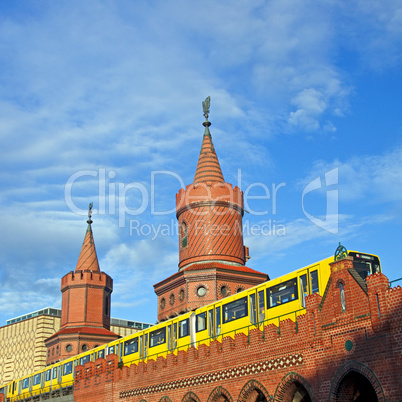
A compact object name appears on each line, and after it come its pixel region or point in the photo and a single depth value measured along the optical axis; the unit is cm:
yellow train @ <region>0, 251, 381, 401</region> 2023
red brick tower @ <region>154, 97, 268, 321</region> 3512
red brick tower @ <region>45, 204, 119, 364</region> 4388
